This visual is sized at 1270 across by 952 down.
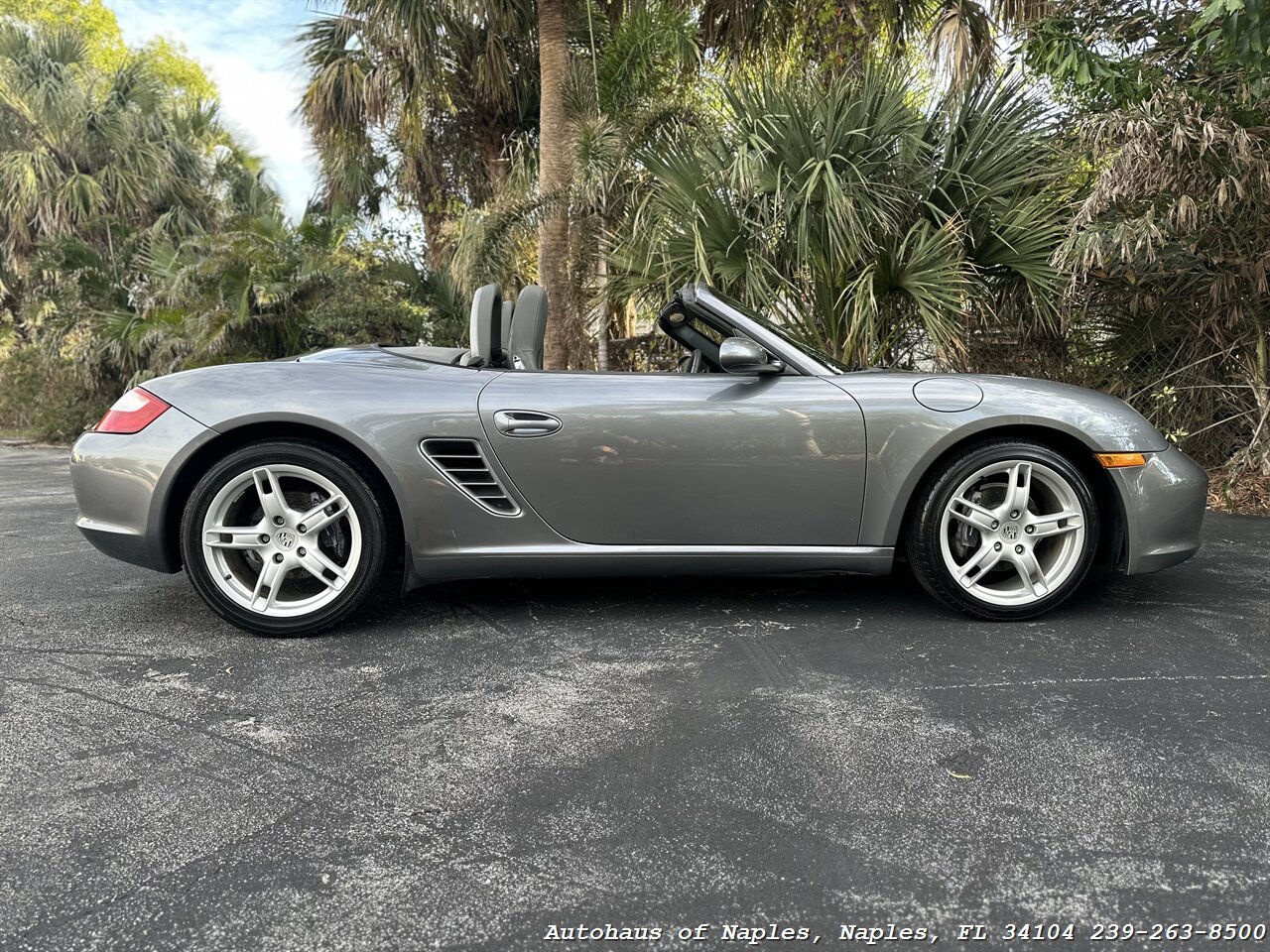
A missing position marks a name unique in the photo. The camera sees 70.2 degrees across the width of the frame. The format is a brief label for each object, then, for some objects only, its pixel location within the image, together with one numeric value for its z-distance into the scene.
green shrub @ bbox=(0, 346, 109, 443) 13.37
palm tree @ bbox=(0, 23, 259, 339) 16.33
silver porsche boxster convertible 3.04
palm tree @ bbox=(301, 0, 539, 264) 10.30
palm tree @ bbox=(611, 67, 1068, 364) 6.21
